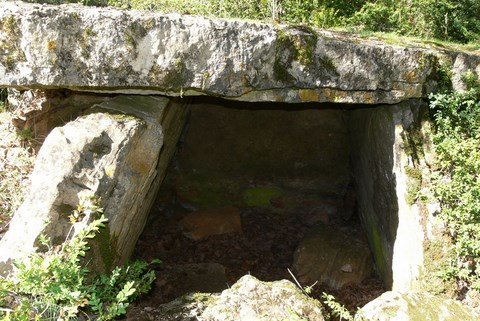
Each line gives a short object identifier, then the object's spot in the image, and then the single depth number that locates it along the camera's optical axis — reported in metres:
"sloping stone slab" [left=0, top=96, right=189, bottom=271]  2.92
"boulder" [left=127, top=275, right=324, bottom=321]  2.77
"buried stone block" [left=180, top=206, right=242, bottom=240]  5.89
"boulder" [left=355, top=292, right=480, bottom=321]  2.58
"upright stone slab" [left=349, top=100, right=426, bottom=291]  3.75
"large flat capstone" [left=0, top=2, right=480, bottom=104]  3.18
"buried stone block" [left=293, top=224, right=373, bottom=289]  5.04
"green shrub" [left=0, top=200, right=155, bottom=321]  2.25
